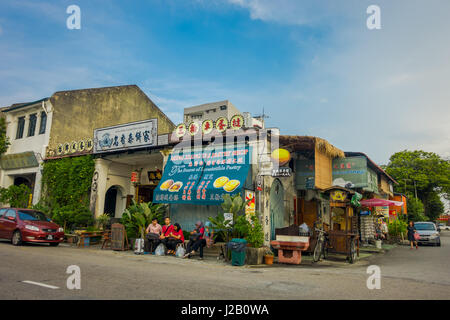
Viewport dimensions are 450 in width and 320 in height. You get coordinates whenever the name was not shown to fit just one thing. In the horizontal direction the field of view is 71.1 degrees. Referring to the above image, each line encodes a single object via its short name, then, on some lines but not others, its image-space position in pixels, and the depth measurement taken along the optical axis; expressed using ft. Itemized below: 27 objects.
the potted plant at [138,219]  46.11
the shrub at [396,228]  73.77
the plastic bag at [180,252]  40.55
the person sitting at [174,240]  42.16
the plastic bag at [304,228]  41.01
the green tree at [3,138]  73.10
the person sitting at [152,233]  42.74
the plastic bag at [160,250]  41.88
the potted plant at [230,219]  39.42
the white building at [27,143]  68.13
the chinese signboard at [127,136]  53.83
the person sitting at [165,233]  42.30
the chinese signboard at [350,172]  54.24
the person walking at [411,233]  61.72
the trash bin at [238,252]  34.94
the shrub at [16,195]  67.72
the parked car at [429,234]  66.23
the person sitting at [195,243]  40.29
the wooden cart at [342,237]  38.81
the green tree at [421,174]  148.25
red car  43.57
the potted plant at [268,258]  36.60
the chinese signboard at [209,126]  45.50
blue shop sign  42.68
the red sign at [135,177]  66.13
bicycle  38.75
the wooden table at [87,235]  49.92
